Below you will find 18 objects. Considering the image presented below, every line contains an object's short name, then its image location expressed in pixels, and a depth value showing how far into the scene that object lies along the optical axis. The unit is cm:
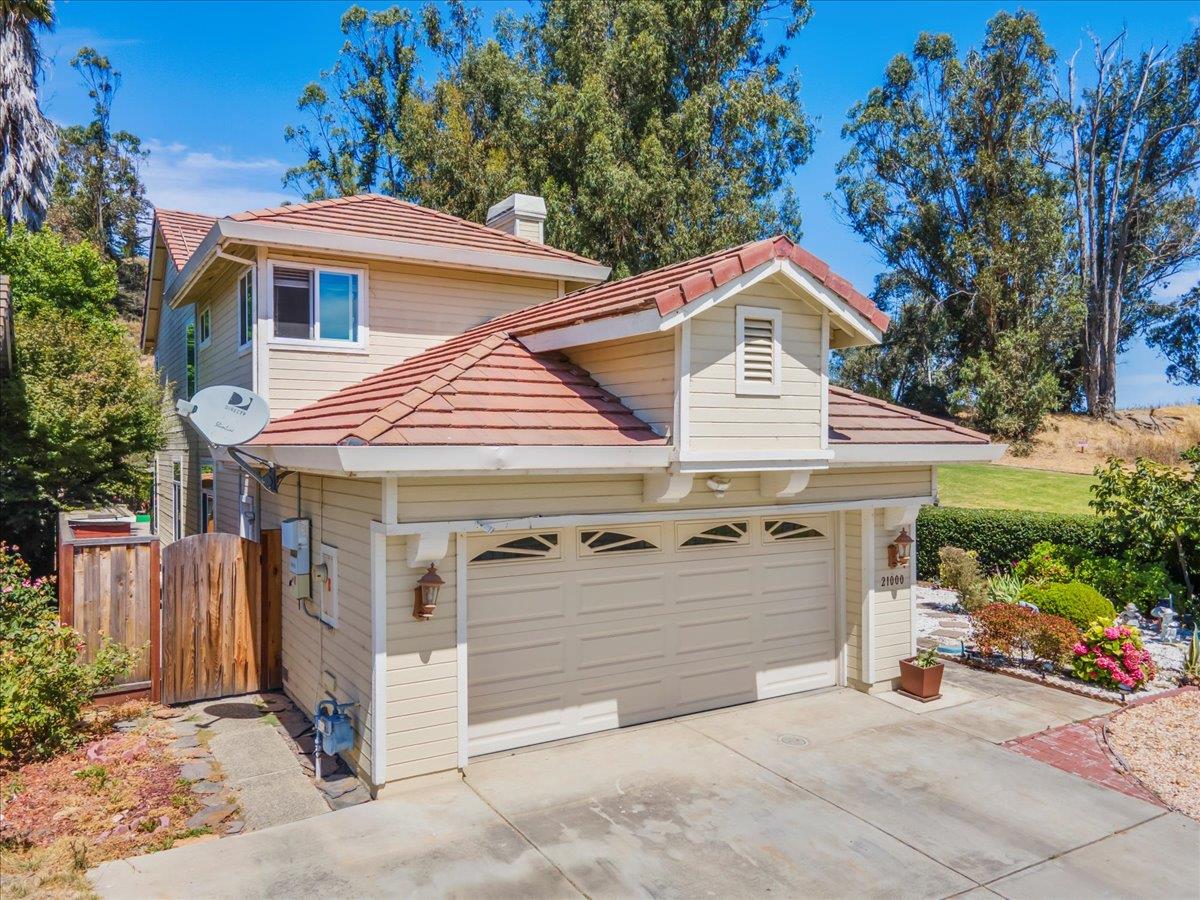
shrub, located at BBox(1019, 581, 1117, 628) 1089
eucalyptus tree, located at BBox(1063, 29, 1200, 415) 3241
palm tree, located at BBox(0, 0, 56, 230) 1695
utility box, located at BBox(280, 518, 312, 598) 804
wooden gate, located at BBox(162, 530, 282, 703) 862
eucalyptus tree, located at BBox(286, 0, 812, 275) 2273
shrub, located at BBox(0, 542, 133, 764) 658
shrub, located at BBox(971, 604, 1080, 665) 980
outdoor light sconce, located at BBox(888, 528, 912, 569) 927
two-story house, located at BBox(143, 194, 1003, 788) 658
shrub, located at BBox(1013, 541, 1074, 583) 1331
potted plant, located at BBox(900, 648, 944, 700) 883
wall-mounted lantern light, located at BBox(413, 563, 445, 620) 641
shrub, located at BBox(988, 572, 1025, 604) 1283
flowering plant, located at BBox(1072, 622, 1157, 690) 919
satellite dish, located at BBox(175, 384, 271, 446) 768
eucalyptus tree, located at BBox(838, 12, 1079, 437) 2838
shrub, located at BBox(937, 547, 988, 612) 1322
